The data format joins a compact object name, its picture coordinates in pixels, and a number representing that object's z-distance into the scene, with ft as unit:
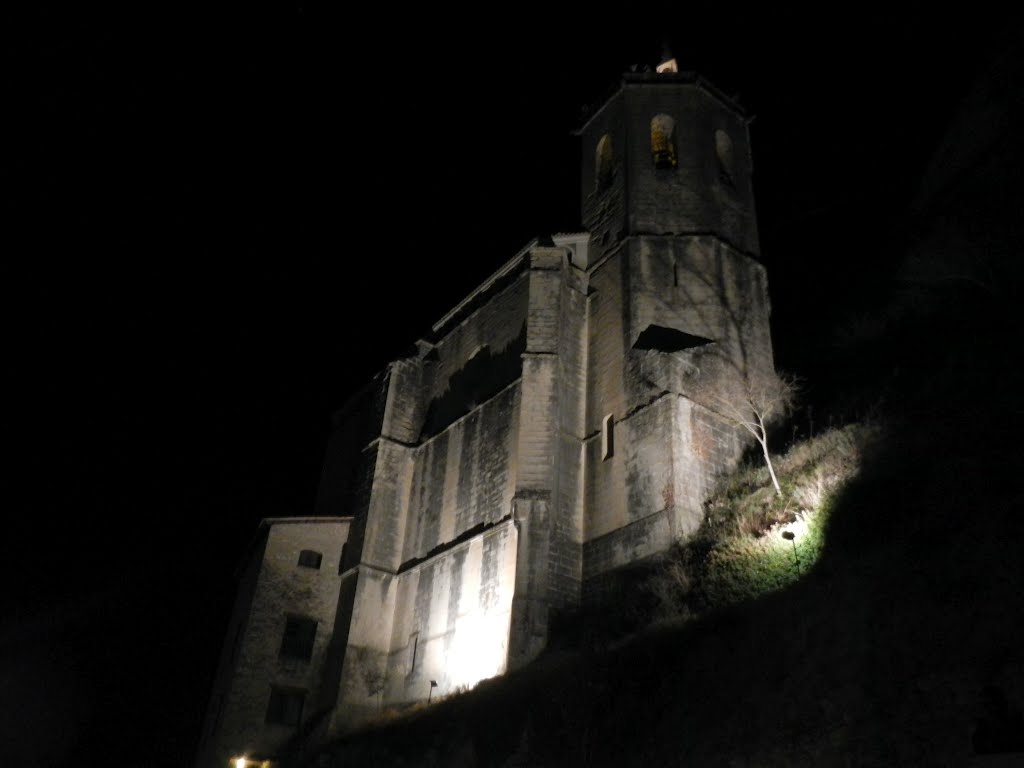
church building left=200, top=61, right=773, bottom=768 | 64.75
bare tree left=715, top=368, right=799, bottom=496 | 67.72
